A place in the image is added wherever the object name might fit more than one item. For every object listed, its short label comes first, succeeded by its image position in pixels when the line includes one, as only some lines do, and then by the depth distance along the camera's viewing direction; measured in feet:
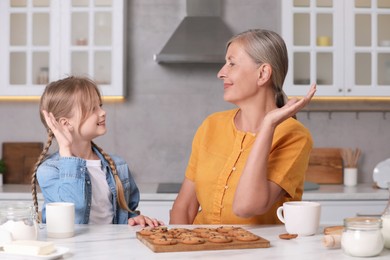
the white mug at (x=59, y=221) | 5.99
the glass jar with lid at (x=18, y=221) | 5.57
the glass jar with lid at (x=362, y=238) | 5.22
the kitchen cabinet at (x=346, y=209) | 12.75
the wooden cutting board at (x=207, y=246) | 5.35
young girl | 7.03
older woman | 6.85
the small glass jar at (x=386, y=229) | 5.56
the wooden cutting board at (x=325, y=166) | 14.43
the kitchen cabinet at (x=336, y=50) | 13.91
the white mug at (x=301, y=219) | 6.05
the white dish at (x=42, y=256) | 5.07
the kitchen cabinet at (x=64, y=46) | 13.57
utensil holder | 14.16
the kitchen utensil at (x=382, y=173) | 13.88
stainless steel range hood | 13.53
